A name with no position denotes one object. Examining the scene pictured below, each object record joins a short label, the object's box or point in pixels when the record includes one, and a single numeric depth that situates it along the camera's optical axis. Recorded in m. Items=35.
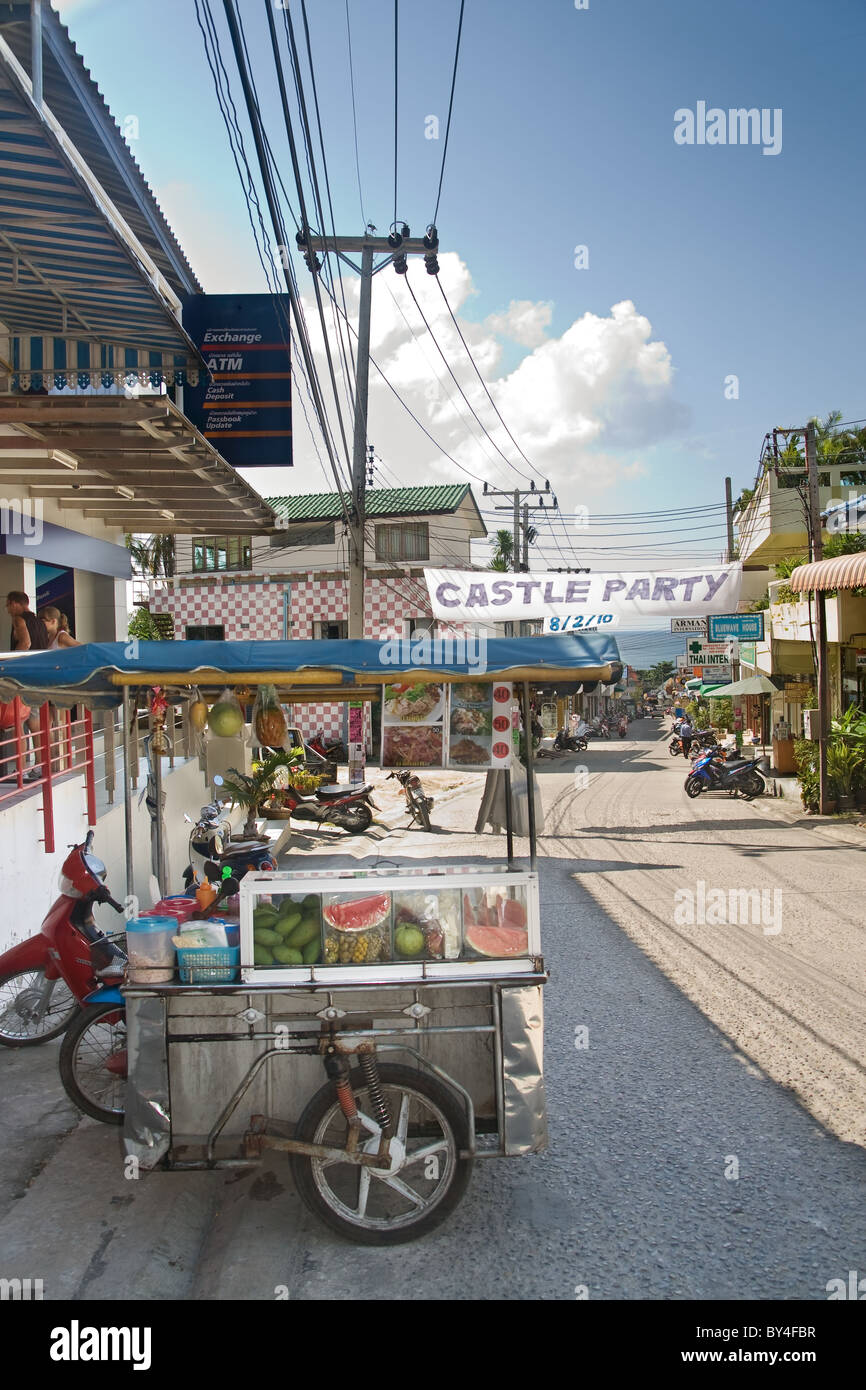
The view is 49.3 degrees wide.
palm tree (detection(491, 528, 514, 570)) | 48.72
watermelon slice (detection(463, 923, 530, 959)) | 4.28
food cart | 3.81
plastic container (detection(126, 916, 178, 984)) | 4.07
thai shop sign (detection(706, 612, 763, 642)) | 23.41
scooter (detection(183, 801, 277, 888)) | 8.89
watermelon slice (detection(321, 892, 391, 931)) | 4.30
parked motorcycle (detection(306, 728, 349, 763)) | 23.84
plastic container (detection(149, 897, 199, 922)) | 4.75
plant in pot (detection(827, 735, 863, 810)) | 17.12
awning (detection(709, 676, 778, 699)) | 23.78
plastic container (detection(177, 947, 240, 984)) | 4.09
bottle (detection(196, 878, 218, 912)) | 4.91
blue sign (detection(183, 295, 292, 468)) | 12.00
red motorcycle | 5.79
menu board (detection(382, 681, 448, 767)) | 5.02
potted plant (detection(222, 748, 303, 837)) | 13.06
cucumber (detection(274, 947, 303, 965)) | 4.19
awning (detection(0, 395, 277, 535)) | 7.99
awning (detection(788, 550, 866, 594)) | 14.08
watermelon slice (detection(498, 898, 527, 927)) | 4.37
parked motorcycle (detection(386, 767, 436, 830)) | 16.42
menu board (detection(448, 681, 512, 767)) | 5.01
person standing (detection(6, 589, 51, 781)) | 11.19
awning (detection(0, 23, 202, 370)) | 5.12
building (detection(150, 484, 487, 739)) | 27.88
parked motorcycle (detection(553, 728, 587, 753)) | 35.53
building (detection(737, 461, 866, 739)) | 17.88
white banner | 18.16
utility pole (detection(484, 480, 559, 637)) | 36.50
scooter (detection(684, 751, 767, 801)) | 20.70
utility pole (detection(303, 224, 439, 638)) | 14.38
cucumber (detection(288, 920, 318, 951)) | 4.23
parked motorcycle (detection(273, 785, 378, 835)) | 16.27
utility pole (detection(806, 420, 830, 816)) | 16.39
